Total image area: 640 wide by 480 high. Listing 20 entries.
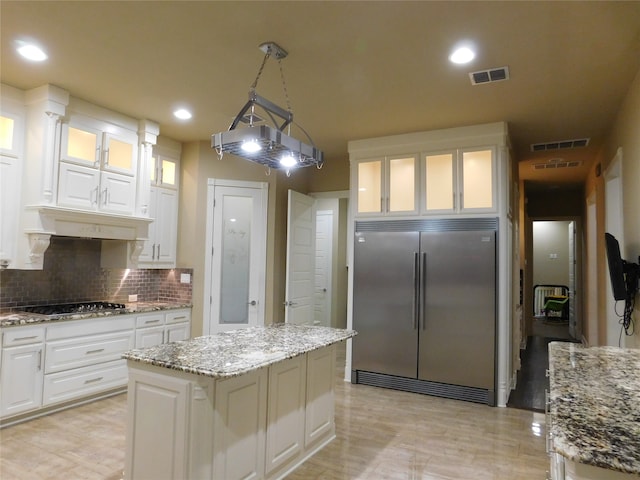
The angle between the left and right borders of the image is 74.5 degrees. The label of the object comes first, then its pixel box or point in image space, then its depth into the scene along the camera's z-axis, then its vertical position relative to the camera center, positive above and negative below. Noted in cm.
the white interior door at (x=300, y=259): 525 +6
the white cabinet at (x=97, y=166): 389 +92
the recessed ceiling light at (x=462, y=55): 287 +147
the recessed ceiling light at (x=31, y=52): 299 +150
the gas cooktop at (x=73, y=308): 394 -49
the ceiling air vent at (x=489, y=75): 314 +147
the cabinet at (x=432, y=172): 435 +104
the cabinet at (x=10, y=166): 362 +80
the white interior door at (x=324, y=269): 745 -10
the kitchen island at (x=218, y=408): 210 -81
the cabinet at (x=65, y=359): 343 -90
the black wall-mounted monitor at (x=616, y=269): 320 +0
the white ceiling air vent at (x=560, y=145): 489 +149
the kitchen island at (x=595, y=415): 109 -48
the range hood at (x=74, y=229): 368 +29
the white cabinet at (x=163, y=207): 493 +65
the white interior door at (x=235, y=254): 514 +9
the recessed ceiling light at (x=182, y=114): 416 +149
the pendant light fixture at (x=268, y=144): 231 +68
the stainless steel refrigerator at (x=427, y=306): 432 -44
